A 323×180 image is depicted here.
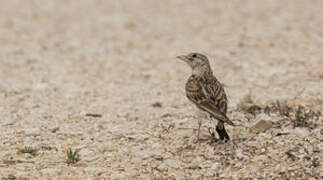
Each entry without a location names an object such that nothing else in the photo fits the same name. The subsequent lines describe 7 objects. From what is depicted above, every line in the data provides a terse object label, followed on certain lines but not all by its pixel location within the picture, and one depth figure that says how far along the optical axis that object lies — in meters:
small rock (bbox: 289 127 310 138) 14.84
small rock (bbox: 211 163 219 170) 13.55
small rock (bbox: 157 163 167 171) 13.60
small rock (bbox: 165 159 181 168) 13.74
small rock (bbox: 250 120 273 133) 15.34
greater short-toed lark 14.01
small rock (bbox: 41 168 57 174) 13.44
